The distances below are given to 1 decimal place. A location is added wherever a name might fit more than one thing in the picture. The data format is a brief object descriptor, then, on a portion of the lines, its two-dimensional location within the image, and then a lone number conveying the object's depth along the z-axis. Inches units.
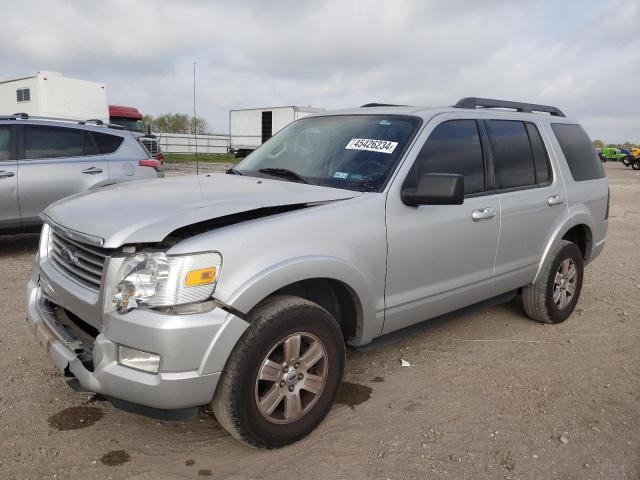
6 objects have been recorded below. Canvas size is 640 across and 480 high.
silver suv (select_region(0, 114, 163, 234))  258.1
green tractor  1882.4
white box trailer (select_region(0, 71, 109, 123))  707.4
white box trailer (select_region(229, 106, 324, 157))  1274.6
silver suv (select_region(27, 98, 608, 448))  94.5
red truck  834.2
